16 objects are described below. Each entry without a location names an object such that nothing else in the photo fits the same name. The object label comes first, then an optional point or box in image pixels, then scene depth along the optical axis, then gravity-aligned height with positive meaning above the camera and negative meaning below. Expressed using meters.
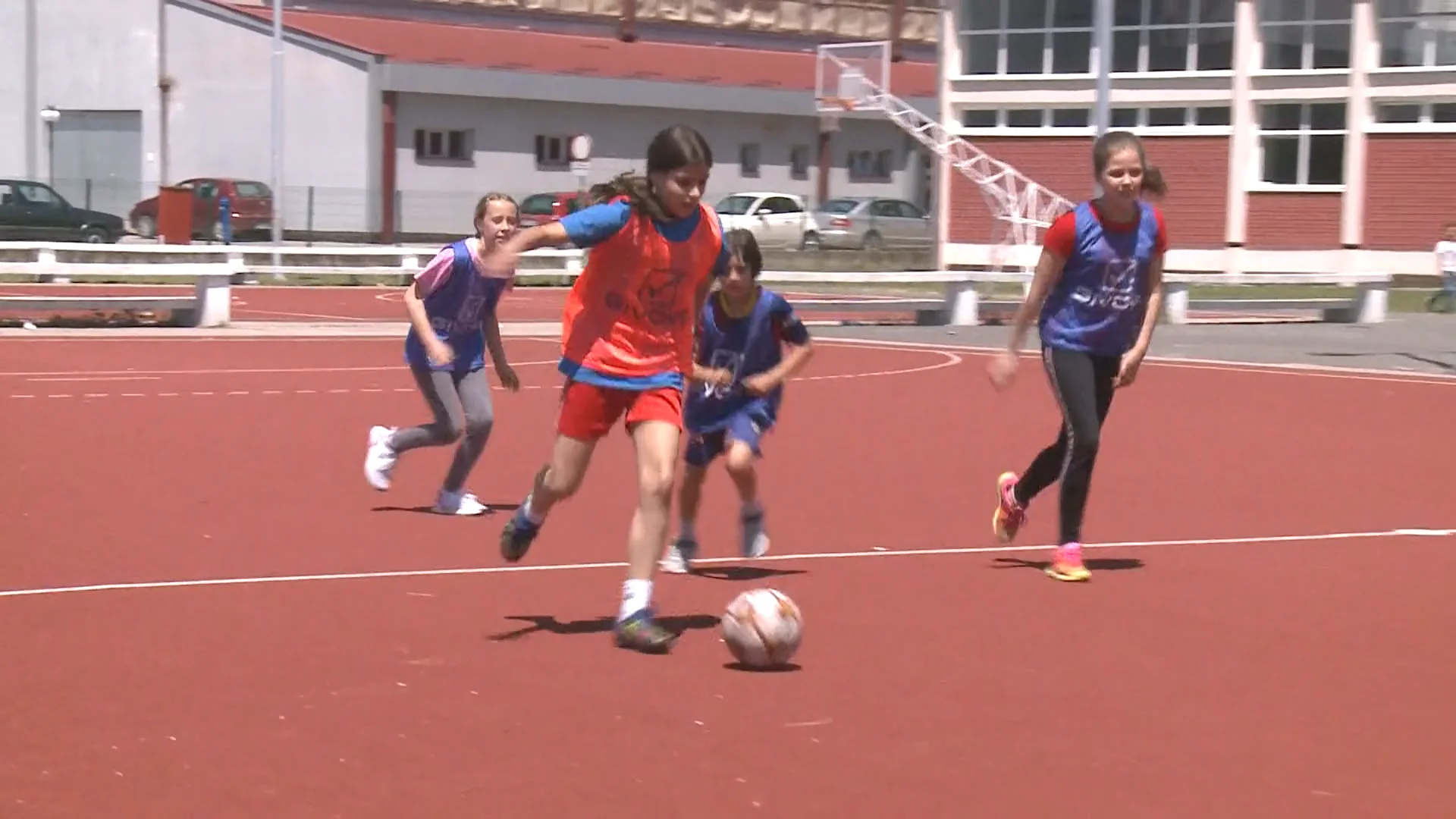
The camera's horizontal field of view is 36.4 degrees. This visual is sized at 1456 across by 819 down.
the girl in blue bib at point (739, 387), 8.69 -0.72
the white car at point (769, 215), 57.16 -0.27
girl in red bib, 7.39 -0.43
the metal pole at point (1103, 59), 33.84 +2.38
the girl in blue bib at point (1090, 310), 9.12 -0.40
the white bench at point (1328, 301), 30.41 -1.13
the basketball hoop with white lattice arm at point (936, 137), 46.91 +1.61
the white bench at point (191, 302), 24.44 -1.26
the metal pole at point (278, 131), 44.03 +1.24
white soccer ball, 7.12 -1.37
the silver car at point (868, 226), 57.12 -0.46
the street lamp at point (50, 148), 58.25 +0.97
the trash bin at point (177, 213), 45.47 -0.50
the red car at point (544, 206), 52.65 -0.16
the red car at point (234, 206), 51.00 -0.35
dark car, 45.75 -0.68
